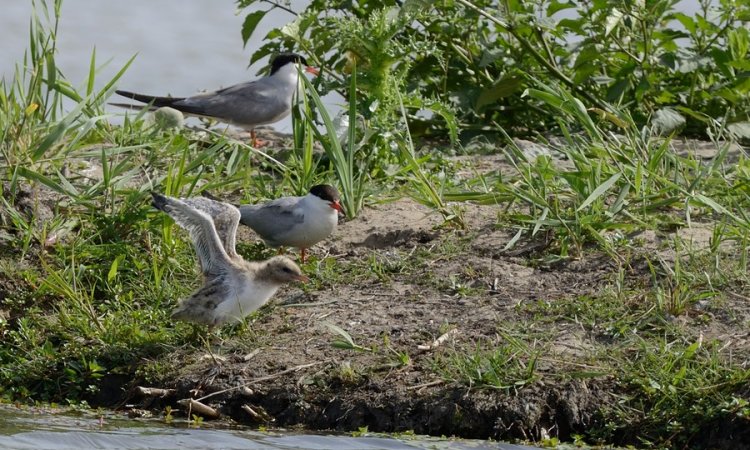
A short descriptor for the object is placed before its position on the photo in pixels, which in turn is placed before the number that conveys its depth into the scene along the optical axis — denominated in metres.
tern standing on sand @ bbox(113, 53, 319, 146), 17.47
